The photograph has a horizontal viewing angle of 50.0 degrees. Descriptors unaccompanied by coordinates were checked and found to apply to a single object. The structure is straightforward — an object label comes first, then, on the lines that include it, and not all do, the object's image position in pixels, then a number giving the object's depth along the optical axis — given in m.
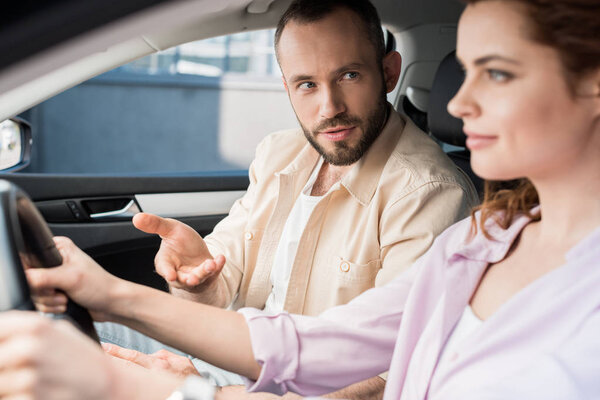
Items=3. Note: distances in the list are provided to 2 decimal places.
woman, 0.75
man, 1.39
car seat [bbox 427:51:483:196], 1.73
